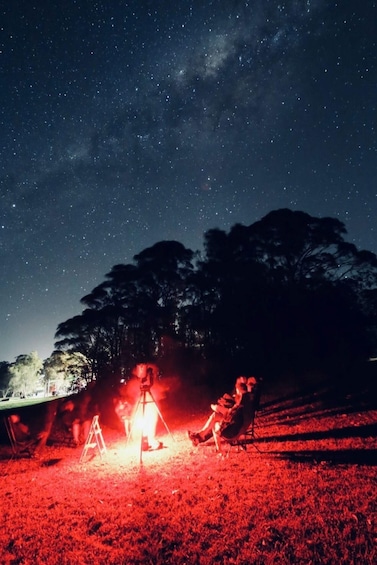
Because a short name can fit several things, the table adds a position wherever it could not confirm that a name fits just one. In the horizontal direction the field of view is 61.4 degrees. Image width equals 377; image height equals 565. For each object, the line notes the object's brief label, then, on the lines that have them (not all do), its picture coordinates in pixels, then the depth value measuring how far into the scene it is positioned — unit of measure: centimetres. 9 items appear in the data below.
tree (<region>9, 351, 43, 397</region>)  9088
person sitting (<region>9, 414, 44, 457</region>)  905
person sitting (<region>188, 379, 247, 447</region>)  748
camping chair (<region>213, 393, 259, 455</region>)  693
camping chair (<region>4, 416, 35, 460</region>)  890
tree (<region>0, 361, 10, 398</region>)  9319
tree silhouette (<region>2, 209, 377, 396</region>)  2133
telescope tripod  787
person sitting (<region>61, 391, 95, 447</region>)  1027
